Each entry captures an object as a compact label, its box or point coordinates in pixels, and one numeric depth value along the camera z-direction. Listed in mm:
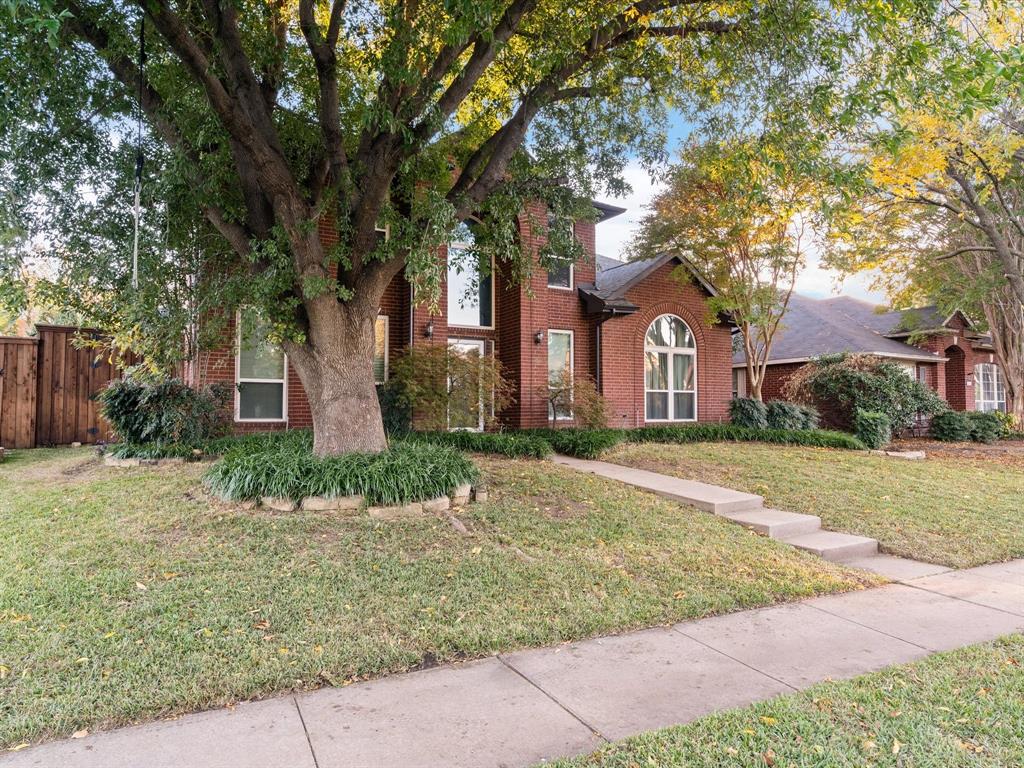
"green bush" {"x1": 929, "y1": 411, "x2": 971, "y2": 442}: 17688
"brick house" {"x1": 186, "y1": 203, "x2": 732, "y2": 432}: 11805
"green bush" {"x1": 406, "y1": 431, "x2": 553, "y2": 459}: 10383
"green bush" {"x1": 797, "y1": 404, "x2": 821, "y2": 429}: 15992
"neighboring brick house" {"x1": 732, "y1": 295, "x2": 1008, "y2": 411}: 21266
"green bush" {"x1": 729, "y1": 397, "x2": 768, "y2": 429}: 15727
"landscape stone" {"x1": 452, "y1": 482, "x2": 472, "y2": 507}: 6737
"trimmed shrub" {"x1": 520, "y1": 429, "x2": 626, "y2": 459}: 11098
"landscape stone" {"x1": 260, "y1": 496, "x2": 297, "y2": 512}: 6215
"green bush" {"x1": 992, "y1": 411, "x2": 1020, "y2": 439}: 18500
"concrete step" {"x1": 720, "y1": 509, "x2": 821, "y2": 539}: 6766
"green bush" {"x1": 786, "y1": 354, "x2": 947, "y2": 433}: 16812
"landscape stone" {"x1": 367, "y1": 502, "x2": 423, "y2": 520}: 6141
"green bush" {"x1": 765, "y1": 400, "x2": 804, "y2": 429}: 15723
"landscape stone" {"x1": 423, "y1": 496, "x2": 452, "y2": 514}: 6411
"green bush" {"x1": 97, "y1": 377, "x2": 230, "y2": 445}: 9594
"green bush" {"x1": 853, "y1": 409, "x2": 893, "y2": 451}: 14758
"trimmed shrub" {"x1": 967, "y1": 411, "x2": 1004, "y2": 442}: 17812
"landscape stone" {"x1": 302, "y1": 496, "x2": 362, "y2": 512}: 6184
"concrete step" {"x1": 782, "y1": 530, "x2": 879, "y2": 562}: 6211
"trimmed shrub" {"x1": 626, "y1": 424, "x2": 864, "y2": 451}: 13555
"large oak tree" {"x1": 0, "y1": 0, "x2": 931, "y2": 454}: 6074
